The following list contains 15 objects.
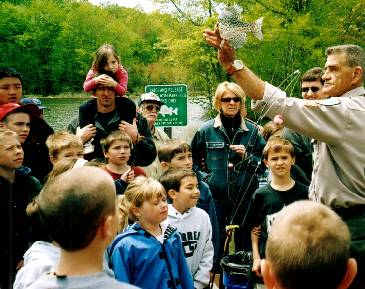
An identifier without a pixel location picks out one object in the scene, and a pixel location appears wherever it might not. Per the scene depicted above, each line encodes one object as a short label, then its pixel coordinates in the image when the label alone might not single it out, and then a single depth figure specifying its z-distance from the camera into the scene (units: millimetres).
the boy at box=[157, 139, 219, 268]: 4680
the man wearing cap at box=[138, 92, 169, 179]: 6131
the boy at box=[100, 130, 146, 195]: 4355
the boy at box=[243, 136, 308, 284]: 4230
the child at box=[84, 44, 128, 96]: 4754
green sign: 7336
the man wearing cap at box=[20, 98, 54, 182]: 4645
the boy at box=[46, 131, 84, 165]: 4219
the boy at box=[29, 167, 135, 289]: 1805
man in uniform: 2803
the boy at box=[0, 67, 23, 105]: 4918
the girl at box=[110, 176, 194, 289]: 3244
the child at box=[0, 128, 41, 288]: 3717
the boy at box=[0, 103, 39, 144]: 4414
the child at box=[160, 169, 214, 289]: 4062
